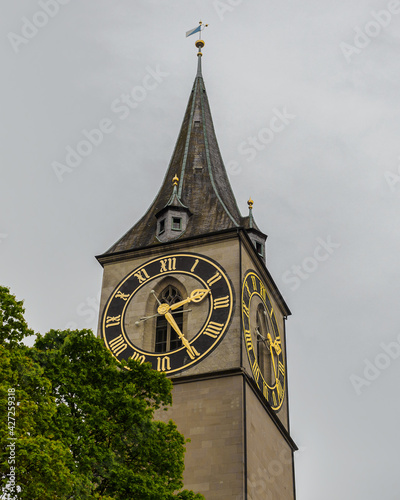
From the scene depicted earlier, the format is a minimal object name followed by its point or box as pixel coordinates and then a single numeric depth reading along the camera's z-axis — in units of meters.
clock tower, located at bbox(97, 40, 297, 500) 24.95
